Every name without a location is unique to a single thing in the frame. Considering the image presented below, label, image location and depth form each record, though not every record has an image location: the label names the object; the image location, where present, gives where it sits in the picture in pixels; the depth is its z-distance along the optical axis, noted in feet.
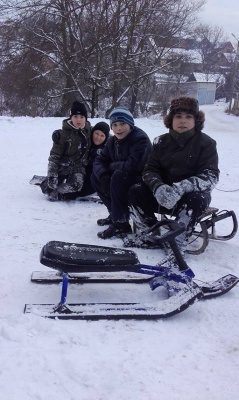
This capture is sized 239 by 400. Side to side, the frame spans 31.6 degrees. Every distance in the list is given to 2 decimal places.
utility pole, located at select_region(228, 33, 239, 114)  129.35
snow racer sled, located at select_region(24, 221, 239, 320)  8.78
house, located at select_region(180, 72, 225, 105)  188.65
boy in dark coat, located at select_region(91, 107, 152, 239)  13.53
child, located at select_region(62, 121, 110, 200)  17.64
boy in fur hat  11.73
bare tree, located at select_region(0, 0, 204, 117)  71.00
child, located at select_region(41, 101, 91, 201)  17.60
